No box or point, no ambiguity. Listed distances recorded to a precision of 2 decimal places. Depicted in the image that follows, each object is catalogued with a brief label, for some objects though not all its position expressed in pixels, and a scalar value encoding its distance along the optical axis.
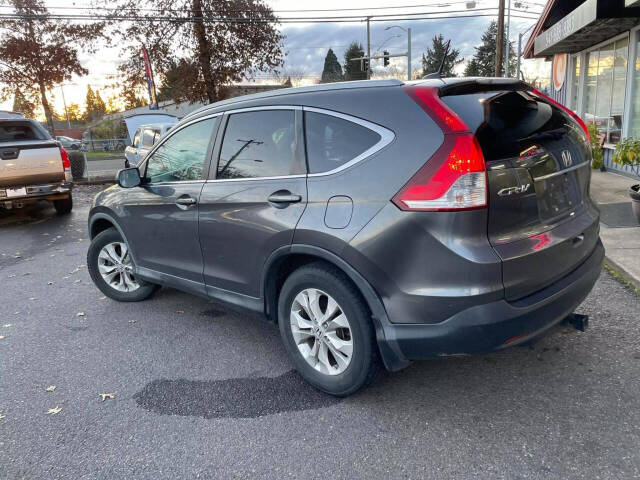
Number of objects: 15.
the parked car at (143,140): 12.88
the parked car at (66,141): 29.69
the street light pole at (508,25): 30.72
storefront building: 9.51
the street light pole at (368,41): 42.62
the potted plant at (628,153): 7.21
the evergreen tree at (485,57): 66.88
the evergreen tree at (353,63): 64.67
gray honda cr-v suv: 2.47
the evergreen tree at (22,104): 26.21
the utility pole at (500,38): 21.52
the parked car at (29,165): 8.66
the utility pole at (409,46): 33.34
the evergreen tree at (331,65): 71.11
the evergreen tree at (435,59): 68.31
